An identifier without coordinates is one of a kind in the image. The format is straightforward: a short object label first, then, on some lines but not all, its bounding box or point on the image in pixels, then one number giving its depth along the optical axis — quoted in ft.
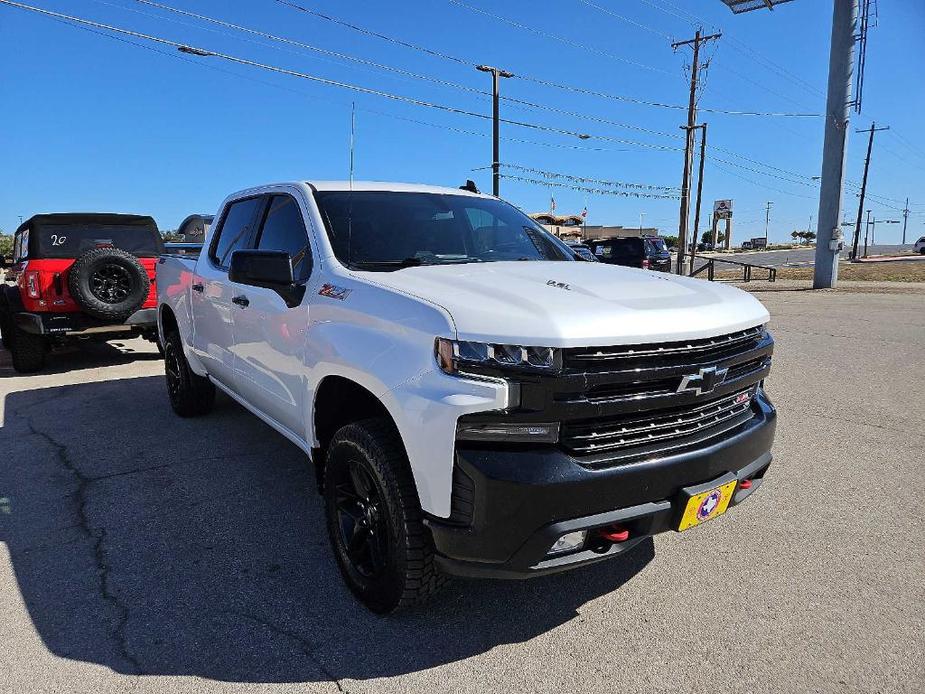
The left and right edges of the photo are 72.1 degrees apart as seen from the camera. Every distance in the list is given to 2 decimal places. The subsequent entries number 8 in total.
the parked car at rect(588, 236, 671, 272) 72.43
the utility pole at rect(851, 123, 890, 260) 188.87
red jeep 24.14
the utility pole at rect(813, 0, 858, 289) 70.44
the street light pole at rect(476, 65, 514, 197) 89.45
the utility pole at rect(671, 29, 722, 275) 110.11
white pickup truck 6.91
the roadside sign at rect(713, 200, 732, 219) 168.04
